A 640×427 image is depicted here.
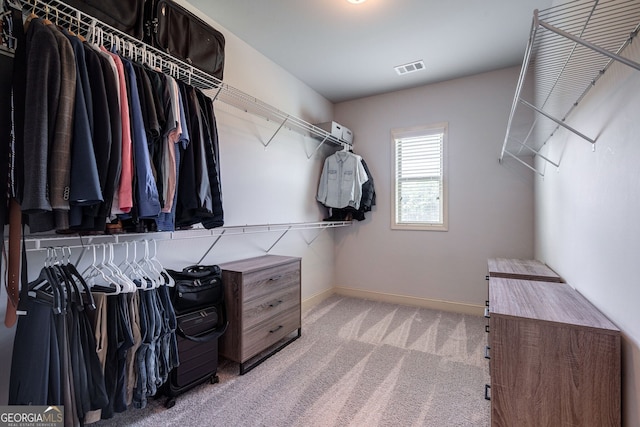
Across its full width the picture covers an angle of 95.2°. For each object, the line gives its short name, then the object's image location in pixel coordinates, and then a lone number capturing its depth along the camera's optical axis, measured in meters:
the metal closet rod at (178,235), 1.32
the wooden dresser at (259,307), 2.06
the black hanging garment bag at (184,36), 1.66
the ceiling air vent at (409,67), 2.97
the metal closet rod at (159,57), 1.35
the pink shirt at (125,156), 1.28
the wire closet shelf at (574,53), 0.96
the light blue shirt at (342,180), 3.48
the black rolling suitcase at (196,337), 1.75
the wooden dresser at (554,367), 1.08
